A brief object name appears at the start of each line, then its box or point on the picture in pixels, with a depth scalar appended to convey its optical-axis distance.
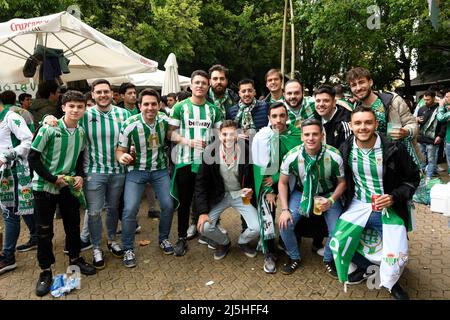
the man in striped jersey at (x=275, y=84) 4.72
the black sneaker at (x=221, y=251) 4.36
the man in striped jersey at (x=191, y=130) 4.29
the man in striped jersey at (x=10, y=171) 3.80
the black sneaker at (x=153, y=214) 5.89
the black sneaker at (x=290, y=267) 3.95
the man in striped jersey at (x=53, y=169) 3.48
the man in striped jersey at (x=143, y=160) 4.05
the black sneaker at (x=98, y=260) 4.09
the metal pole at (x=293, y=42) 16.19
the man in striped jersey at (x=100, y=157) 3.95
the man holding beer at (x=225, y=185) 4.14
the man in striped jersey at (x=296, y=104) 4.24
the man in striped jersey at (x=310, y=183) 3.68
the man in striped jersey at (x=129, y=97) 5.55
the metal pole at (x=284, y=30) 16.68
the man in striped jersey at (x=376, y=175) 3.35
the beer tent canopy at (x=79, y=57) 5.91
